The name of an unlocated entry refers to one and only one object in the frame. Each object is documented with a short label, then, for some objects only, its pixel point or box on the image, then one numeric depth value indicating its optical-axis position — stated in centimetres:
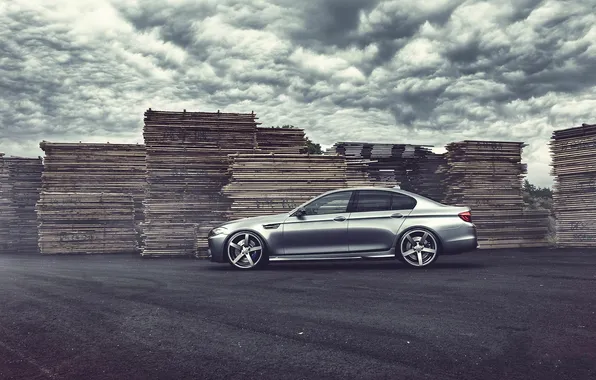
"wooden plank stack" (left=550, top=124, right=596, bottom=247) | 1728
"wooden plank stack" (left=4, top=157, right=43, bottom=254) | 2172
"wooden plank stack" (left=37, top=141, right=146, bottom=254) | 1819
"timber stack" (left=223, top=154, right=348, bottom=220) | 1566
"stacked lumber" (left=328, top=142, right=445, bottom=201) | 1900
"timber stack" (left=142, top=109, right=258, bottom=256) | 1617
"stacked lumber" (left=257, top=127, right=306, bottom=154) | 1835
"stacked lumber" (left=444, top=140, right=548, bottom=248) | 1717
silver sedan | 1064
